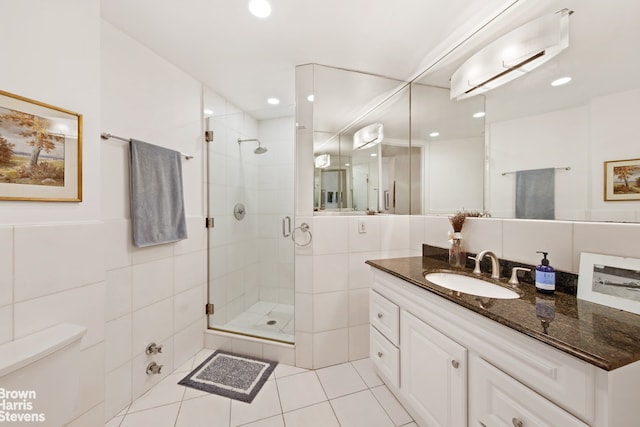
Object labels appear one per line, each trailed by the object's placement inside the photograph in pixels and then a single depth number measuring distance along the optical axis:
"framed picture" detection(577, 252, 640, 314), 0.90
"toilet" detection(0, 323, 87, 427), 0.82
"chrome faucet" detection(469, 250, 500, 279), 1.38
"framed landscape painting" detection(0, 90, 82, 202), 0.95
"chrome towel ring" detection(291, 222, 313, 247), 1.89
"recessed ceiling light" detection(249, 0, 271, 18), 1.31
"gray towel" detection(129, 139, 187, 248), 1.54
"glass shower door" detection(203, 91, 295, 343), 2.29
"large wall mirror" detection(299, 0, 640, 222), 1.00
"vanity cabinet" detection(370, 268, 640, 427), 0.65
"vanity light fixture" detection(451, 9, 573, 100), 1.18
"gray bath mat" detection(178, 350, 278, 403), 1.66
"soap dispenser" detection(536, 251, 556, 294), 1.10
